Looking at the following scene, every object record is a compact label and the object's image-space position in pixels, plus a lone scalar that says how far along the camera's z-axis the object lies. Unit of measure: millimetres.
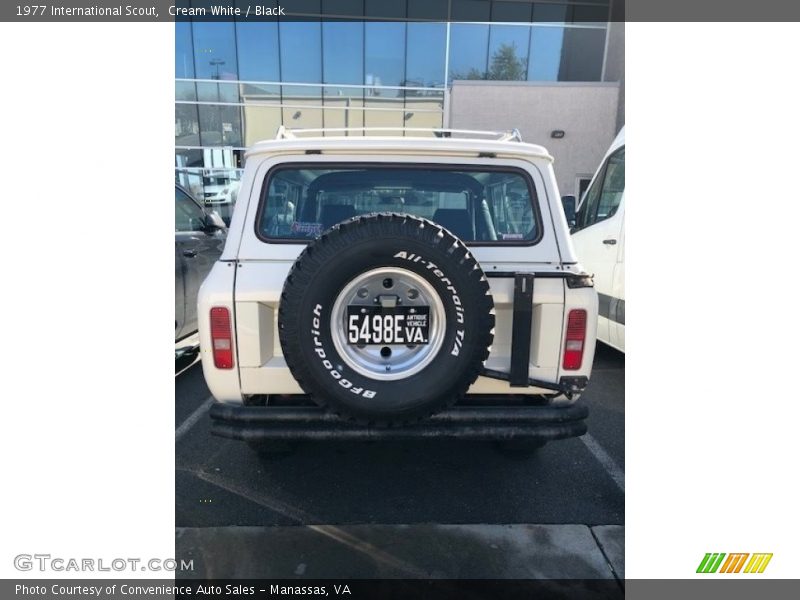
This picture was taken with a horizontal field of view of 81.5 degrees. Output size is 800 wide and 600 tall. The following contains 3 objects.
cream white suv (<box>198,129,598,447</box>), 2055
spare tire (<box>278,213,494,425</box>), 2031
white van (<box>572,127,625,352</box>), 4012
